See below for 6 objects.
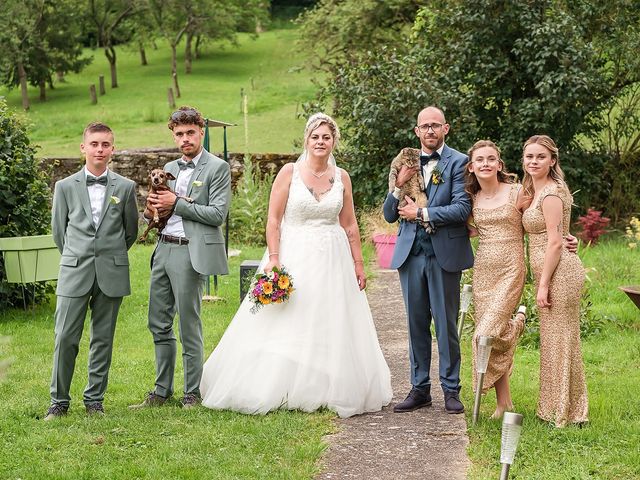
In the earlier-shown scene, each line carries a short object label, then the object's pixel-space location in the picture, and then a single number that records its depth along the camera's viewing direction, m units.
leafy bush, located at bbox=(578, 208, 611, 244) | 14.75
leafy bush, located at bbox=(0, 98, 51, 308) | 10.95
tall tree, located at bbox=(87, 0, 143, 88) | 44.83
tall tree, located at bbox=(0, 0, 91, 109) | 36.19
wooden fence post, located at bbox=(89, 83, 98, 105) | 39.75
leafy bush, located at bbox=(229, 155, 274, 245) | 16.88
